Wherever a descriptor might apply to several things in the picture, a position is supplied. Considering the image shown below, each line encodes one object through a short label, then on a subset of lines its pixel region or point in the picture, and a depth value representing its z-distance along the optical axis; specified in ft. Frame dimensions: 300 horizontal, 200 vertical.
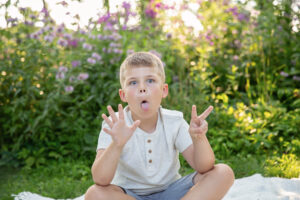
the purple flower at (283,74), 13.75
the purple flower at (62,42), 11.21
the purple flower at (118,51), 11.75
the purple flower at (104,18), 12.41
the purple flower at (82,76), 11.13
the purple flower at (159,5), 14.84
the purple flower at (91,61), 11.39
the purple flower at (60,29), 11.48
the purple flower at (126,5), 12.86
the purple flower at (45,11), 11.59
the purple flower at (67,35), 11.65
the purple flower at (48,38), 11.18
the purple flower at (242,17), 14.78
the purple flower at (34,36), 11.11
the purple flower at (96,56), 11.64
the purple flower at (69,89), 10.87
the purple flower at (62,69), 11.06
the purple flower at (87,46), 11.77
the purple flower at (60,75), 10.90
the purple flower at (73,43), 12.00
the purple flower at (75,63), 11.43
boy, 5.91
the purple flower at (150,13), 16.12
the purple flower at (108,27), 12.31
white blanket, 7.79
